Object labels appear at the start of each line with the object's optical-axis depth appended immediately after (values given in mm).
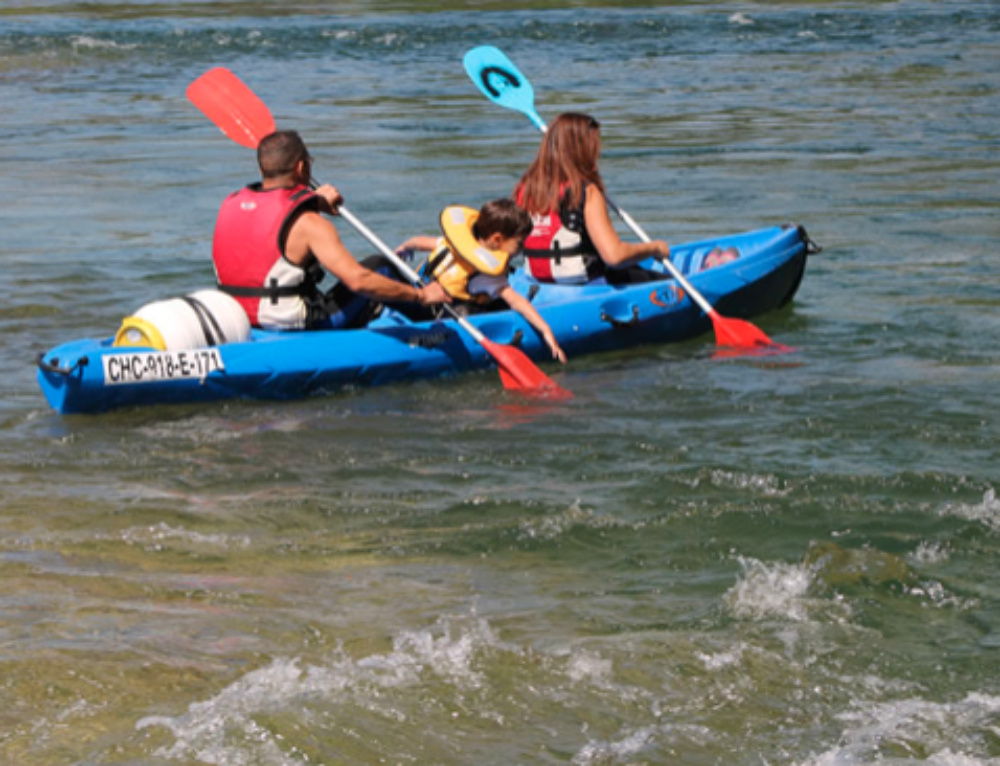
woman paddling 15922
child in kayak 14945
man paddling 13703
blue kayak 13367
